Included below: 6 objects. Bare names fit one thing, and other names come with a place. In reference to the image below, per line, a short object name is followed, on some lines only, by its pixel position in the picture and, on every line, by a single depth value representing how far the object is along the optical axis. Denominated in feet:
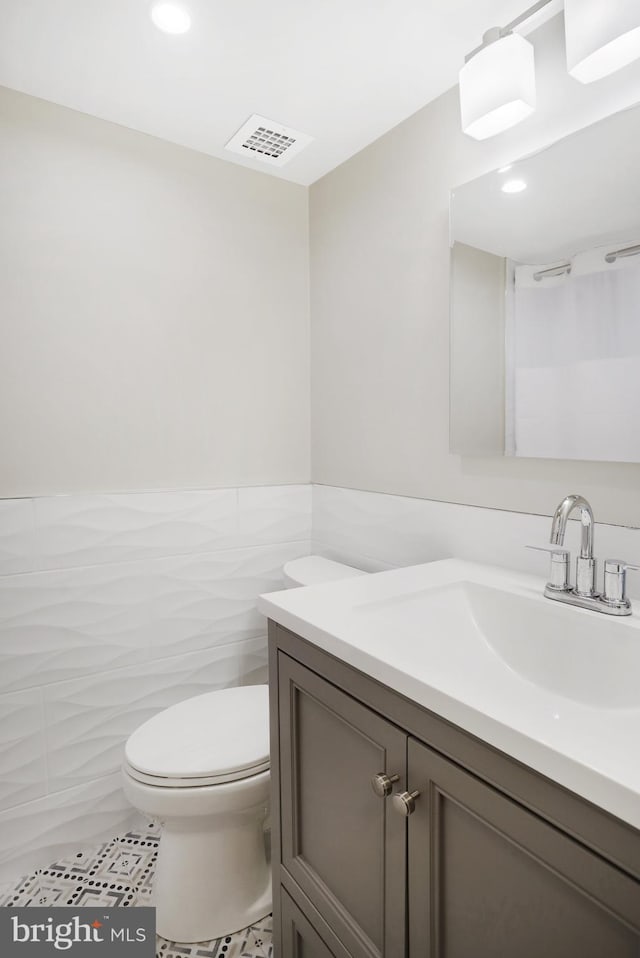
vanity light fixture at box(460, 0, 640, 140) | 3.38
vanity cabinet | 1.94
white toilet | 4.30
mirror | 3.60
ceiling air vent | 5.56
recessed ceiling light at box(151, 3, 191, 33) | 4.03
